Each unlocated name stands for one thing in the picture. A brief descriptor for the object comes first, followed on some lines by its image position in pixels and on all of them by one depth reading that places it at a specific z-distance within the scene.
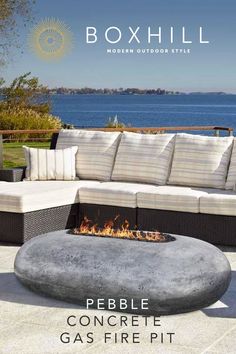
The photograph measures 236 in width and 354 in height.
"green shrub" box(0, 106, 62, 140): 14.98
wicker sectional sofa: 5.46
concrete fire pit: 3.69
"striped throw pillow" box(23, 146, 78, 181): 6.34
